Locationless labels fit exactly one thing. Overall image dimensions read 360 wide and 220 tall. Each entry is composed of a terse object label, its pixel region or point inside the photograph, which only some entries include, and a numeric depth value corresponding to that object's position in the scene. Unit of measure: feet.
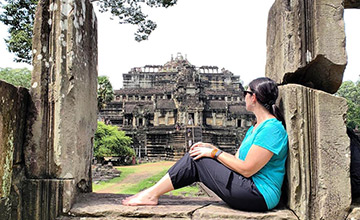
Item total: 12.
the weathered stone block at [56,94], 8.39
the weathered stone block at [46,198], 8.00
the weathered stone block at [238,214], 7.30
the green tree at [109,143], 67.53
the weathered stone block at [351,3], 9.31
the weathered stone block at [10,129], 7.47
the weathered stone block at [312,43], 7.97
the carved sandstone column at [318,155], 7.45
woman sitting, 7.39
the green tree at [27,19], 28.12
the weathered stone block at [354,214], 7.35
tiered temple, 93.15
